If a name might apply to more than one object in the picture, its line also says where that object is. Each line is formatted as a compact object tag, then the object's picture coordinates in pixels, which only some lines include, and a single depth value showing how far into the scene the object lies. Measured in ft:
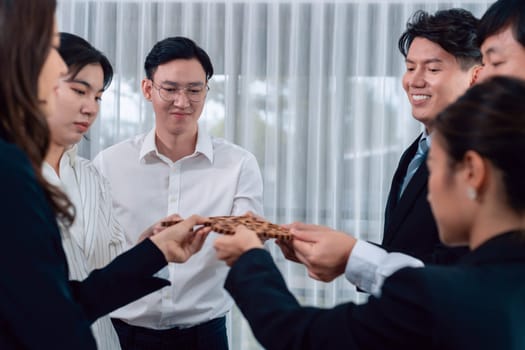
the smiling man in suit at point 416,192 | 5.48
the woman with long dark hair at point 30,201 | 3.24
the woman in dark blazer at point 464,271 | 3.20
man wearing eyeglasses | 7.50
